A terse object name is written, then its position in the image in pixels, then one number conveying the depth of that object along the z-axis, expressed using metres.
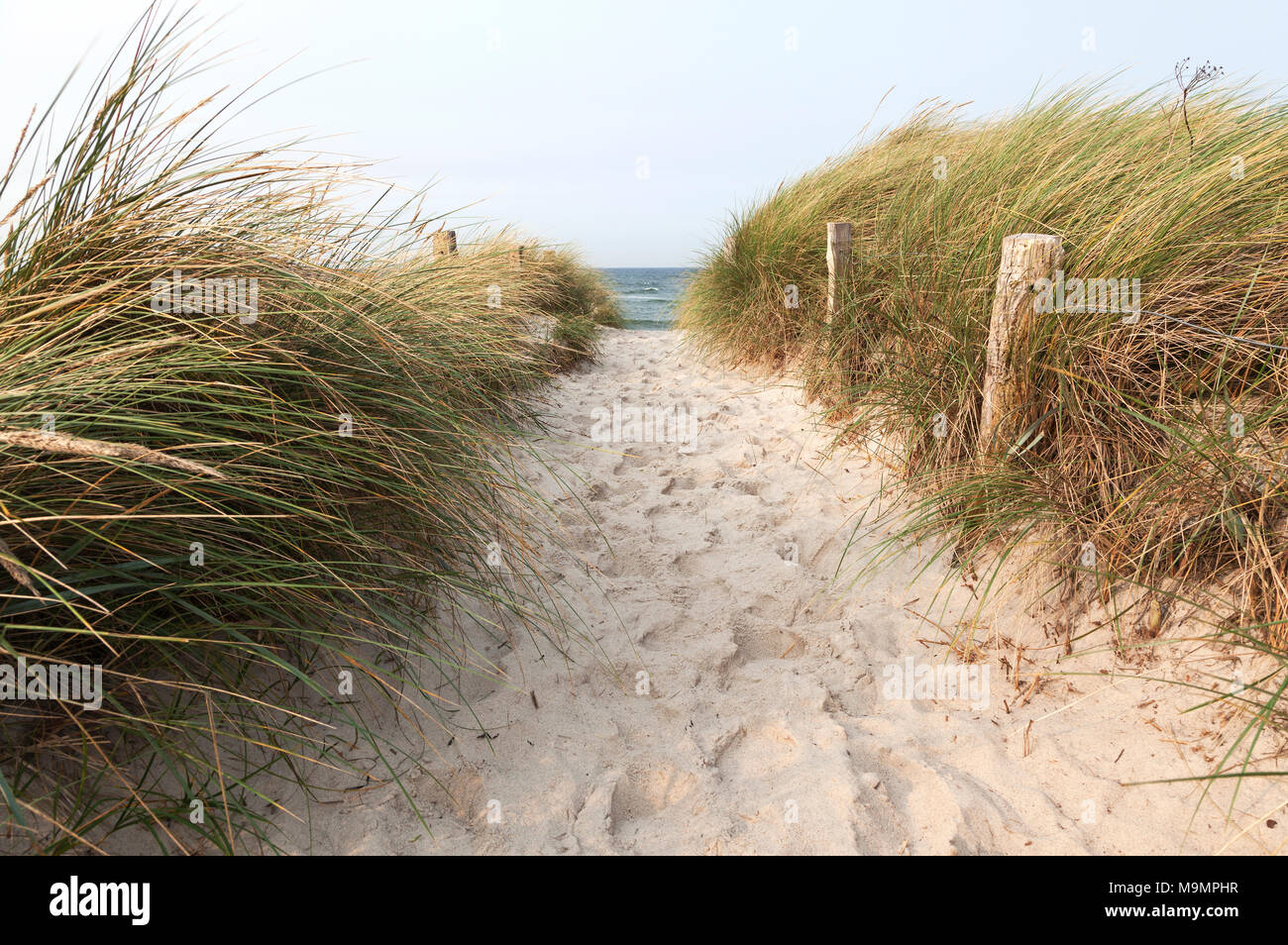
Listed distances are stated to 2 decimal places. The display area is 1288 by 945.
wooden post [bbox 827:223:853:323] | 4.62
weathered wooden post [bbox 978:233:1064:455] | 2.61
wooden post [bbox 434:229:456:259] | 5.58
